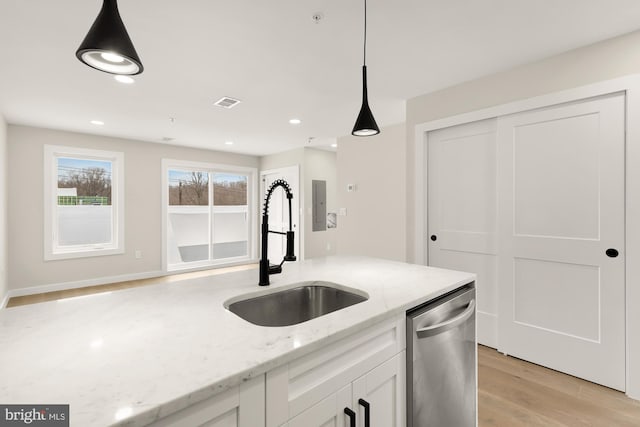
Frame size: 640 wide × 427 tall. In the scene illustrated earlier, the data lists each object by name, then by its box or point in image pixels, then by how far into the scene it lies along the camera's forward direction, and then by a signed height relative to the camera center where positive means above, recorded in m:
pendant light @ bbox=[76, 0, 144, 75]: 0.90 +0.52
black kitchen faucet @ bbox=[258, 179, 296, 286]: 1.40 -0.15
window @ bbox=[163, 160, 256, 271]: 5.75 -0.02
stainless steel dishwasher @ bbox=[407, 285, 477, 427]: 1.20 -0.65
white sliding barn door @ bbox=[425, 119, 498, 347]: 2.74 +0.06
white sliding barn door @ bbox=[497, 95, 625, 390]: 2.12 -0.19
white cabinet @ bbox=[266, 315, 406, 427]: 0.81 -0.52
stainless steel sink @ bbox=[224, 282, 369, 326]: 1.32 -0.42
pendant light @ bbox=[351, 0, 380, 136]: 1.77 +0.54
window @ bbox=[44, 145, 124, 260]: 4.50 +0.17
